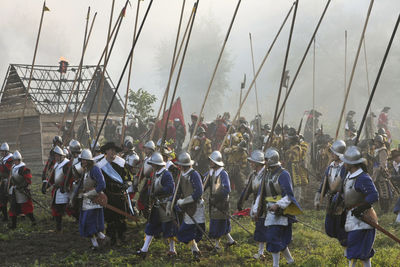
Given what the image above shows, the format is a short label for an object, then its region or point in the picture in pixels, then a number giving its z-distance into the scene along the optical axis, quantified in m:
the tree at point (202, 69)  70.44
